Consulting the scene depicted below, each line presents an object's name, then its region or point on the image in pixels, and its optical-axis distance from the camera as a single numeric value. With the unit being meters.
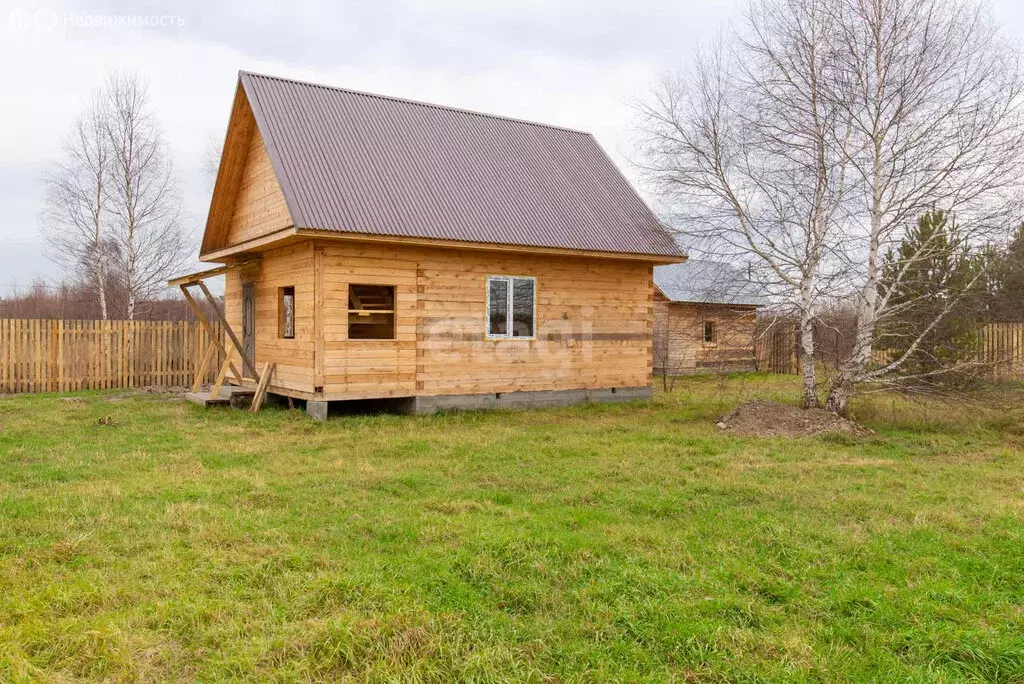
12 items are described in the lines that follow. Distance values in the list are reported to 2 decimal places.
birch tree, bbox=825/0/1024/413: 11.48
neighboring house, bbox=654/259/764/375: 24.22
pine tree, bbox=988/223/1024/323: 12.01
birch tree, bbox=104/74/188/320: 23.05
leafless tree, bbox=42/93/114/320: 23.08
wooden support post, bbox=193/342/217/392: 15.82
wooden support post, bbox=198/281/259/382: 13.65
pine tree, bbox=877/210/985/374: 11.70
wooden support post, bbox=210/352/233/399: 14.10
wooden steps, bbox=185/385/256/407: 14.17
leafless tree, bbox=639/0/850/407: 12.28
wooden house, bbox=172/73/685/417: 12.66
